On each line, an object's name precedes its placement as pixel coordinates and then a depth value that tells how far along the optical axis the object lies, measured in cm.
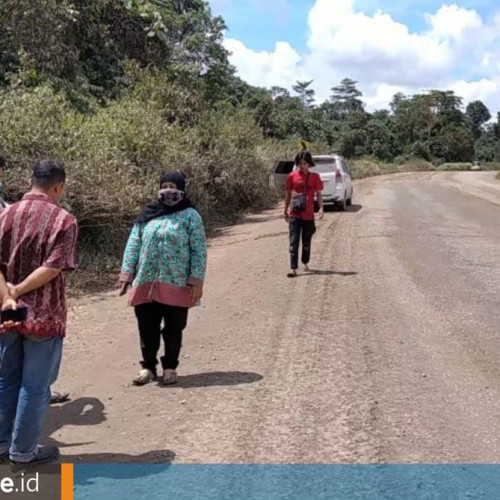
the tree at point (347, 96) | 11450
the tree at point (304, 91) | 9993
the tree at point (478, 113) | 12748
